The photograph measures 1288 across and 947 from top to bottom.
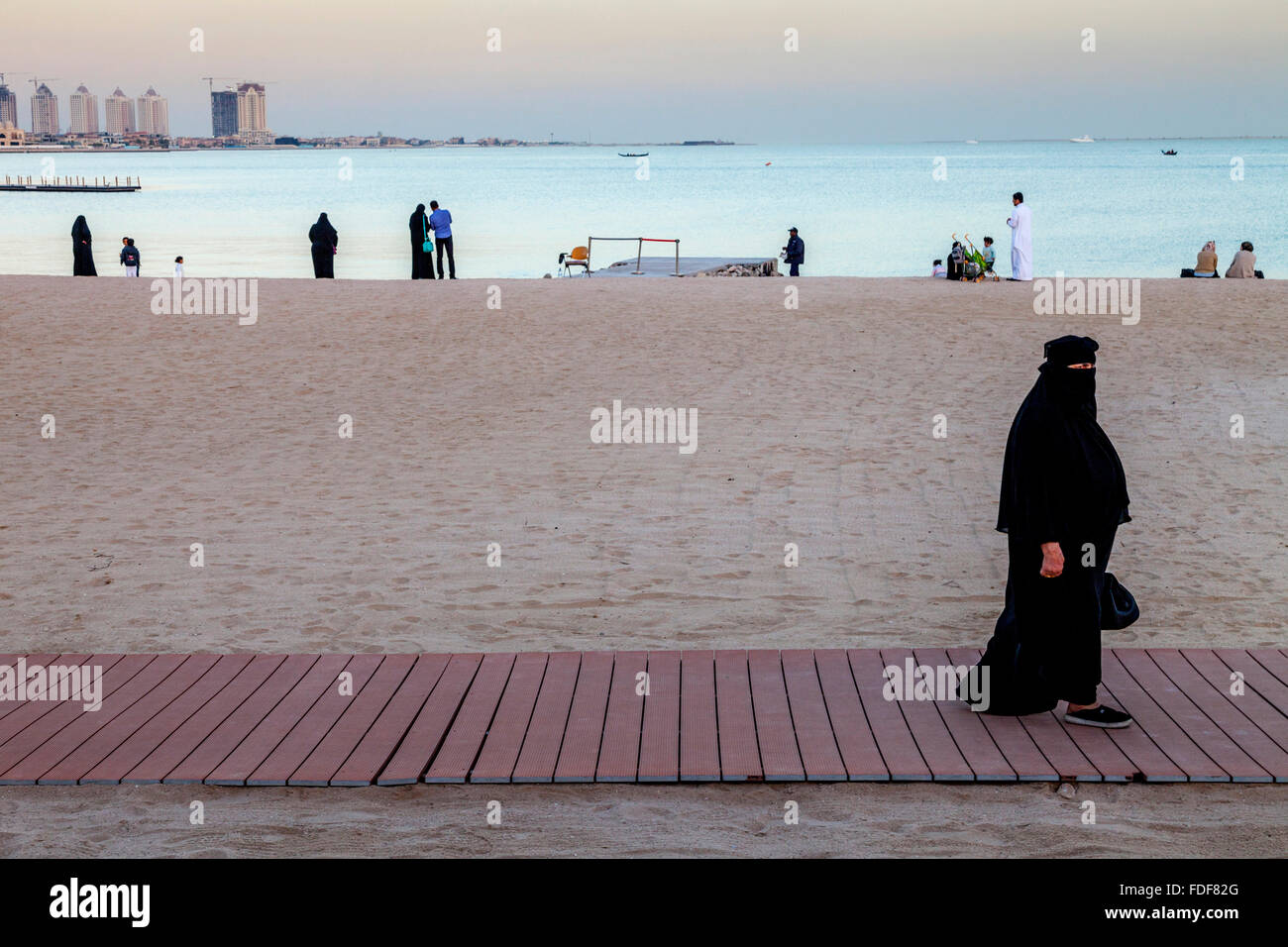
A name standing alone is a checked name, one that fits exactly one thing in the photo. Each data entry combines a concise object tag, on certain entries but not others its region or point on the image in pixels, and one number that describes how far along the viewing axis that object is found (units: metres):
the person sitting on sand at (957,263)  24.03
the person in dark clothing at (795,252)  27.73
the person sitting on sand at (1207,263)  25.53
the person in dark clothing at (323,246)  24.72
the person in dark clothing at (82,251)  26.25
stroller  23.80
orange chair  32.06
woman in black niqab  4.93
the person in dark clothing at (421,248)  24.30
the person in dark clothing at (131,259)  27.75
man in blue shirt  24.30
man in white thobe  22.03
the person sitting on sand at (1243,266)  24.25
